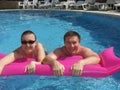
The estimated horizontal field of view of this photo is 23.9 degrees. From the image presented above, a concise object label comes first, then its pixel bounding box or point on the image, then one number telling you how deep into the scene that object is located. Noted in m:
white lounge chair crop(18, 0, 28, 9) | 21.30
